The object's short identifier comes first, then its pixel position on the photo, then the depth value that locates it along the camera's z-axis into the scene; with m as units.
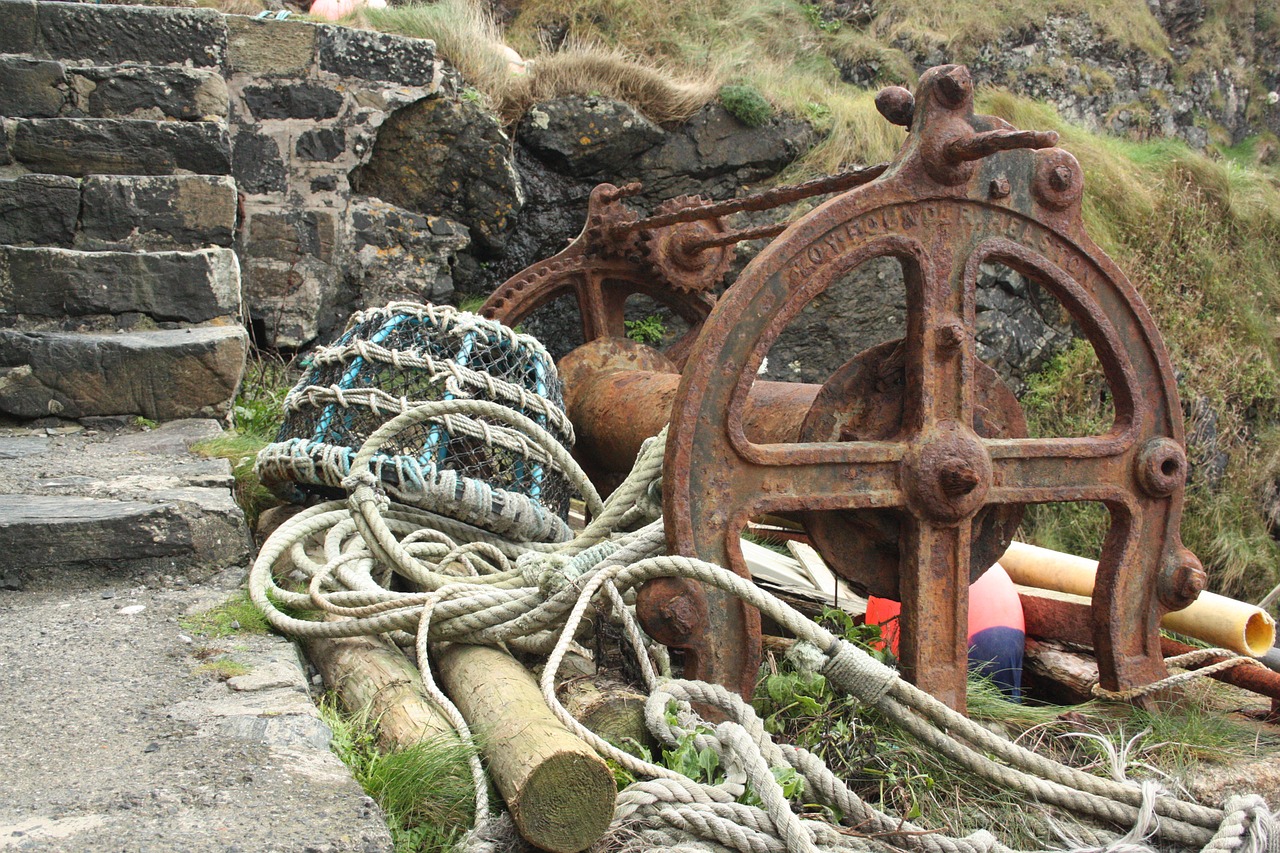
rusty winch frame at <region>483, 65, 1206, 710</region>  1.79
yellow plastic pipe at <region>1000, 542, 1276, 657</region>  2.34
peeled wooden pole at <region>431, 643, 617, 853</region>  1.30
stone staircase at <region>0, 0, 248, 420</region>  2.98
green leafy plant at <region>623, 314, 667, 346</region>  5.33
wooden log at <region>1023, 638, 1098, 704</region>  2.20
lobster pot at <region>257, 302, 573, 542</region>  2.38
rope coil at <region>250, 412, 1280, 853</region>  1.41
